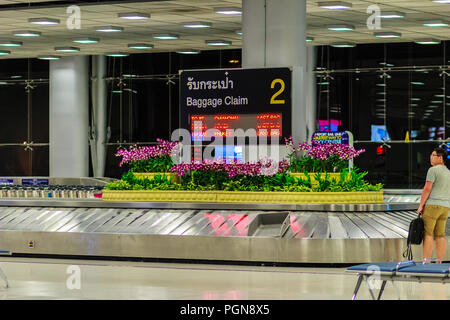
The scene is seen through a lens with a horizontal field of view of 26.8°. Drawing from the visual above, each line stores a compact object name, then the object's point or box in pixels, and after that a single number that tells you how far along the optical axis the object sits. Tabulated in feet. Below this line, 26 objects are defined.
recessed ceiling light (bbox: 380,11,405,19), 74.25
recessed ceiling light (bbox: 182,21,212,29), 79.45
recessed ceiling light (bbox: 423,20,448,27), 80.04
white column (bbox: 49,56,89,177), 106.63
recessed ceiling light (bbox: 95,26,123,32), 81.82
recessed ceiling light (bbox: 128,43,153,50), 97.60
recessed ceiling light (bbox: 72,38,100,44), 91.04
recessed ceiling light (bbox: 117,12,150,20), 73.36
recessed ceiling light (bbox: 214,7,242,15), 70.90
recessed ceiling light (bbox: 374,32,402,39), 88.38
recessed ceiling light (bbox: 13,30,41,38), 84.60
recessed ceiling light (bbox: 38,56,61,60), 105.87
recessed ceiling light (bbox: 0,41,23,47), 93.45
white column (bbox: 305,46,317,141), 103.71
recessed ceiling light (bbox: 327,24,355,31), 83.15
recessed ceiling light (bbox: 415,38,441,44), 94.38
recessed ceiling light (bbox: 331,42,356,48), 97.66
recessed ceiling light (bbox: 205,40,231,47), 94.38
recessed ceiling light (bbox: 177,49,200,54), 105.02
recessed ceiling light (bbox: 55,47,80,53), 98.34
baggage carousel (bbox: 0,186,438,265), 45.44
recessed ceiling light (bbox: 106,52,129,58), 106.16
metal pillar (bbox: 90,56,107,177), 111.96
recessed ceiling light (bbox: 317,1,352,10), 69.37
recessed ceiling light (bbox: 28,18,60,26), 76.03
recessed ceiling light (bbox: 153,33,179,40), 88.78
